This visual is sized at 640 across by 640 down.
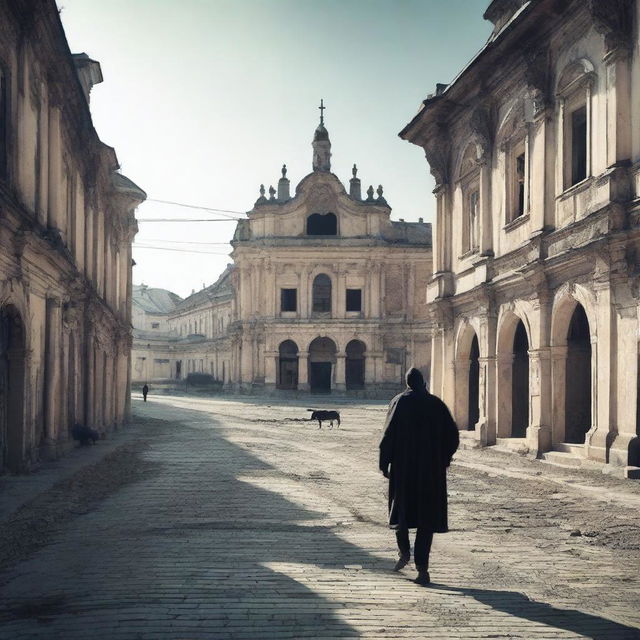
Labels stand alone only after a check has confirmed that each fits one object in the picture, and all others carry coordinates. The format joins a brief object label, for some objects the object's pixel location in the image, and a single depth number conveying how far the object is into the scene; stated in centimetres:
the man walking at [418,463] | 648
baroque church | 5284
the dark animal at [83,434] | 1822
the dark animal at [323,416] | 2641
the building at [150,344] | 7894
